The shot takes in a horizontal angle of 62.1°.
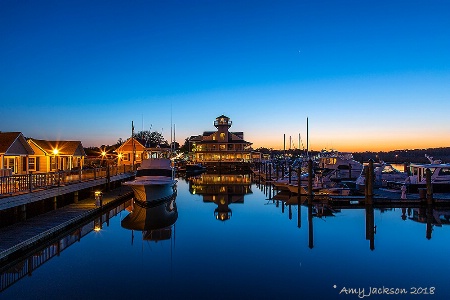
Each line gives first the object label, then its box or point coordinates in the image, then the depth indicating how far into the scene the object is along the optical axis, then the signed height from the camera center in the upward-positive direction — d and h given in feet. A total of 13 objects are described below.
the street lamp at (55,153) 136.22 -0.12
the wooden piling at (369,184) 98.22 -8.87
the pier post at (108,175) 120.78 -7.43
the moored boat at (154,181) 102.58 -8.14
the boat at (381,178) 128.73 -10.47
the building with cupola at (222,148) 335.47 +3.54
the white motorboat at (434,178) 111.75 -8.43
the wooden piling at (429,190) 99.14 -10.74
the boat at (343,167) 168.50 -7.82
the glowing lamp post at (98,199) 90.94 -11.28
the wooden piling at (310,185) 112.08 -10.33
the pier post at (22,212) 70.81 -11.13
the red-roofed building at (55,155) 129.90 -0.74
